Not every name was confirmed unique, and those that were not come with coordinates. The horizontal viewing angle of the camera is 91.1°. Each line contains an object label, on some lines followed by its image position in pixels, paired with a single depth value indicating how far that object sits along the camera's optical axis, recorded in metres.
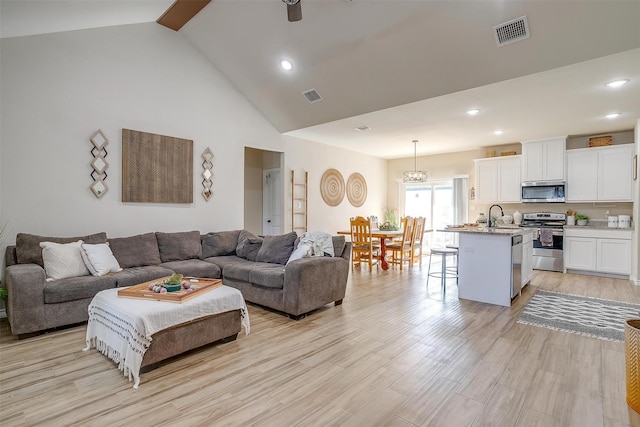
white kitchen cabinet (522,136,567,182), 6.21
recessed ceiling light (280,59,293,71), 4.64
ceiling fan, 2.76
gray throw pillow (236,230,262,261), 4.70
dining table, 6.18
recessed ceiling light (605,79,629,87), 3.73
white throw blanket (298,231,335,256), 3.95
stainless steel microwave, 6.22
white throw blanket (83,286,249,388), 2.26
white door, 7.47
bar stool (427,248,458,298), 4.57
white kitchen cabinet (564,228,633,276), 5.50
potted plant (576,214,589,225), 6.14
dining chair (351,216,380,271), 6.27
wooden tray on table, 2.60
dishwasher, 4.03
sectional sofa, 3.00
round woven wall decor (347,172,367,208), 8.18
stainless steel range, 6.11
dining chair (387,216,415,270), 6.31
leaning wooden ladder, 6.66
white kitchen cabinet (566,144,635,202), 5.61
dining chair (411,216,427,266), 6.64
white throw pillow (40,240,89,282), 3.29
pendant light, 6.77
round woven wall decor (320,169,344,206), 7.40
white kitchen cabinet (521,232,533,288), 4.59
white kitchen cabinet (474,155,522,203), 6.79
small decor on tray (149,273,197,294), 2.72
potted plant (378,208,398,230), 6.80
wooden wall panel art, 4.39
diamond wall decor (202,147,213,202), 5.26
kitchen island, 4.00
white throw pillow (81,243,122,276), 3.48
